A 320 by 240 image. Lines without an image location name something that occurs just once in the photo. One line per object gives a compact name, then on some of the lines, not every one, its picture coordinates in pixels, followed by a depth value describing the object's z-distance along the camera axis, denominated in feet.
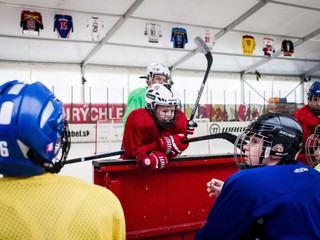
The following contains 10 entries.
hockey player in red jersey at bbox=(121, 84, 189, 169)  9.40
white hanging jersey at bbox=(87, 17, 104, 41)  23.81
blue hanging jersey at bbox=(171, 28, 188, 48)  27.61
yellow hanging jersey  30.25
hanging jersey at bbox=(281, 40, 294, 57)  32.71
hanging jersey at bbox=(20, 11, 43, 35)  22.17
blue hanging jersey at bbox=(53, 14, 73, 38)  23.22
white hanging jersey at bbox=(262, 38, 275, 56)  31.14
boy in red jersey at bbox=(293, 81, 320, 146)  13.62
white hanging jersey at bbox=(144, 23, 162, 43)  26.23
